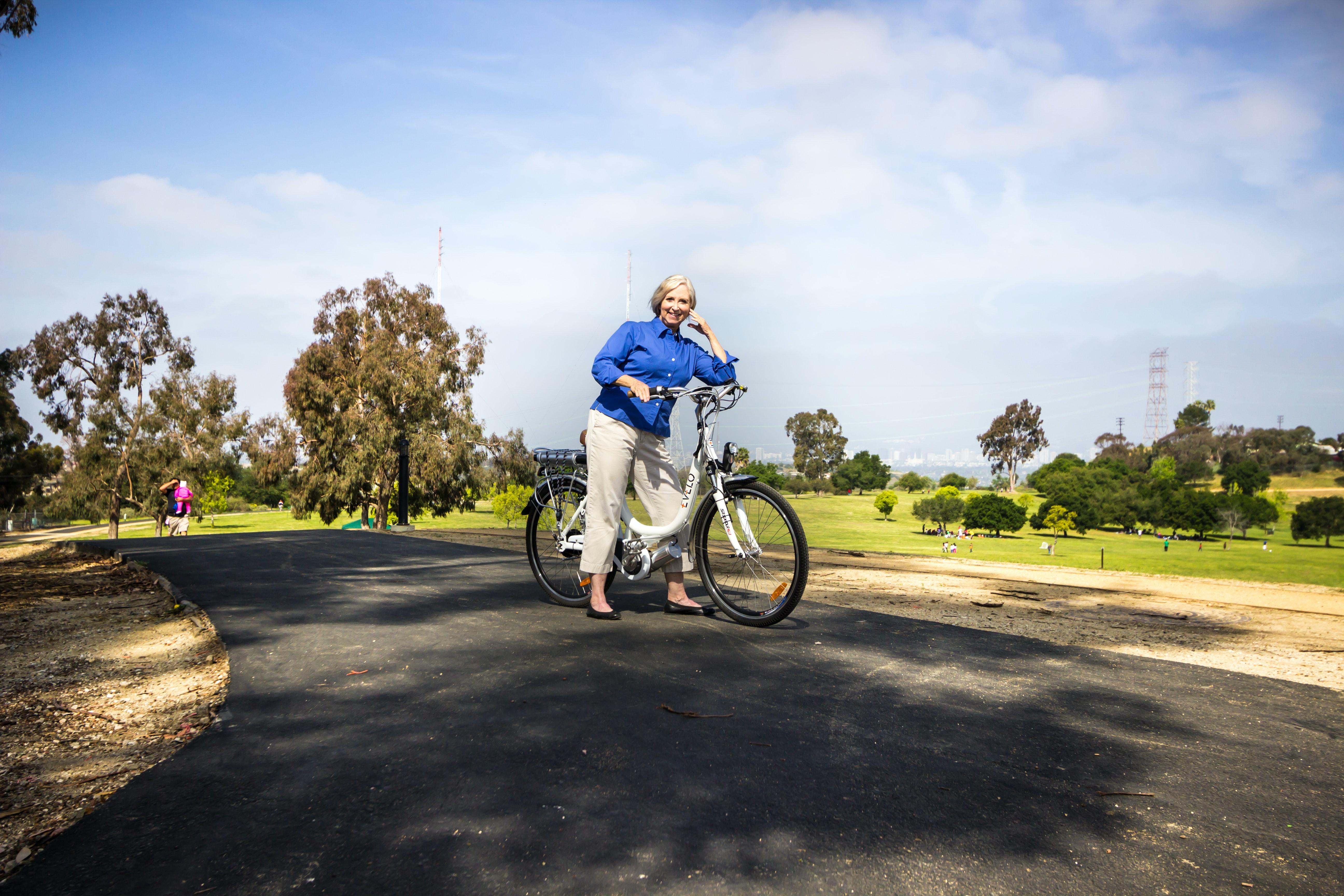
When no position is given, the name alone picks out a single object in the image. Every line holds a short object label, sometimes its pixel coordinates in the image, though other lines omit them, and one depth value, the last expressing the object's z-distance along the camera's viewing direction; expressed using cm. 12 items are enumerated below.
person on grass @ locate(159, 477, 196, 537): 1633
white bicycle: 369
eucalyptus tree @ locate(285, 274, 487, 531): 3084
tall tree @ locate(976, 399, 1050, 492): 9544
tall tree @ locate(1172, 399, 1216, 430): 12812
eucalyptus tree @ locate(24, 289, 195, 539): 3784
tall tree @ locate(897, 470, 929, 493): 10556
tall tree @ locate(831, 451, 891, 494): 9969
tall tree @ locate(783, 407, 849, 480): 9544
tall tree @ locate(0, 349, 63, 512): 3759
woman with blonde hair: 392
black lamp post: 1308
